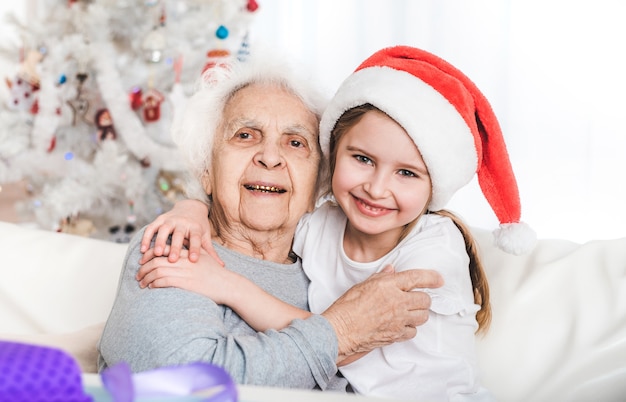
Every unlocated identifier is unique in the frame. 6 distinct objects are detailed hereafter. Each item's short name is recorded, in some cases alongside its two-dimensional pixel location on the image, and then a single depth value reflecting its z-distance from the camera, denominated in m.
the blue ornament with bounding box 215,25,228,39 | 3.34
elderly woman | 1.26
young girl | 1.43
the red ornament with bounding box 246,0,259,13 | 3.55
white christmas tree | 3.31
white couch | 1.54
